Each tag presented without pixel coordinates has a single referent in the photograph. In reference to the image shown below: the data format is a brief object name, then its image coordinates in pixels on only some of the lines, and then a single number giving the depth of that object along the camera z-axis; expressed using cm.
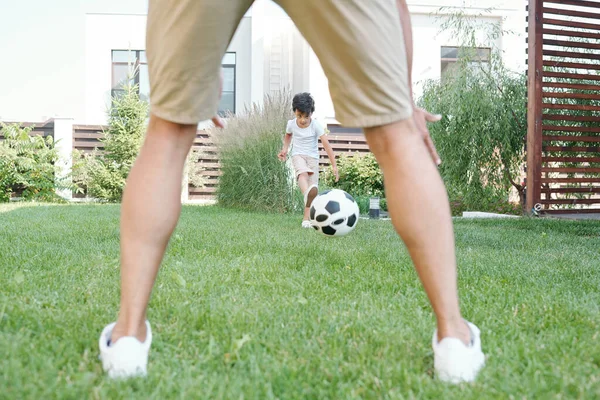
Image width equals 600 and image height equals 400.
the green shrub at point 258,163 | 865
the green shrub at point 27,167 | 1102
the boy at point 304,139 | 642
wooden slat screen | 725
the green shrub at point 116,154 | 1184
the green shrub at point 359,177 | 1147
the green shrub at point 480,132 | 862
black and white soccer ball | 430
